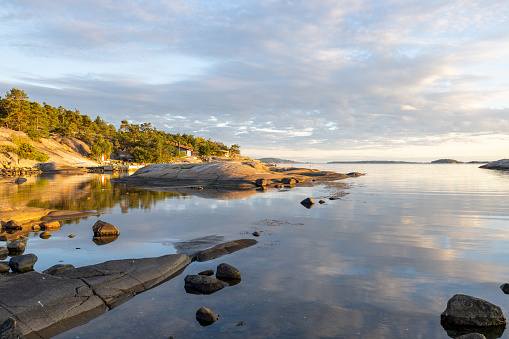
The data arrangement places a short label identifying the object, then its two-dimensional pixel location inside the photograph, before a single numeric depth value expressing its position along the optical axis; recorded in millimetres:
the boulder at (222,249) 10414
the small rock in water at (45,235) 13422
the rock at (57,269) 8675
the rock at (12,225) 14852
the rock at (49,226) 14927
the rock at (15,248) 11155
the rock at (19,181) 44125
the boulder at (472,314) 6324
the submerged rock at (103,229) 13642
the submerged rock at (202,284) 7883
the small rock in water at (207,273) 8953
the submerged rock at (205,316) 6426
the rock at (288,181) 46681
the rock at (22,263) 9367
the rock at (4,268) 9205
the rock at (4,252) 10709
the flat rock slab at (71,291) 6223
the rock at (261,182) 41969
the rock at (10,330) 5266
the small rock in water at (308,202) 23347
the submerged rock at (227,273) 8586
